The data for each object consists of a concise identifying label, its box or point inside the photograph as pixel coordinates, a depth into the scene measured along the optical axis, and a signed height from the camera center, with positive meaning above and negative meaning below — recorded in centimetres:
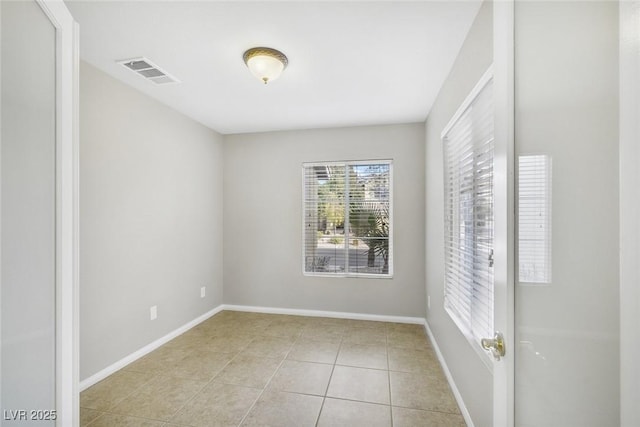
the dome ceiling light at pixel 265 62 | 196 +109
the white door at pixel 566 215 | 53 +0
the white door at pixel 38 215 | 82 -1
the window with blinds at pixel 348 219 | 371 -8
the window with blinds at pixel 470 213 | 157 +0
